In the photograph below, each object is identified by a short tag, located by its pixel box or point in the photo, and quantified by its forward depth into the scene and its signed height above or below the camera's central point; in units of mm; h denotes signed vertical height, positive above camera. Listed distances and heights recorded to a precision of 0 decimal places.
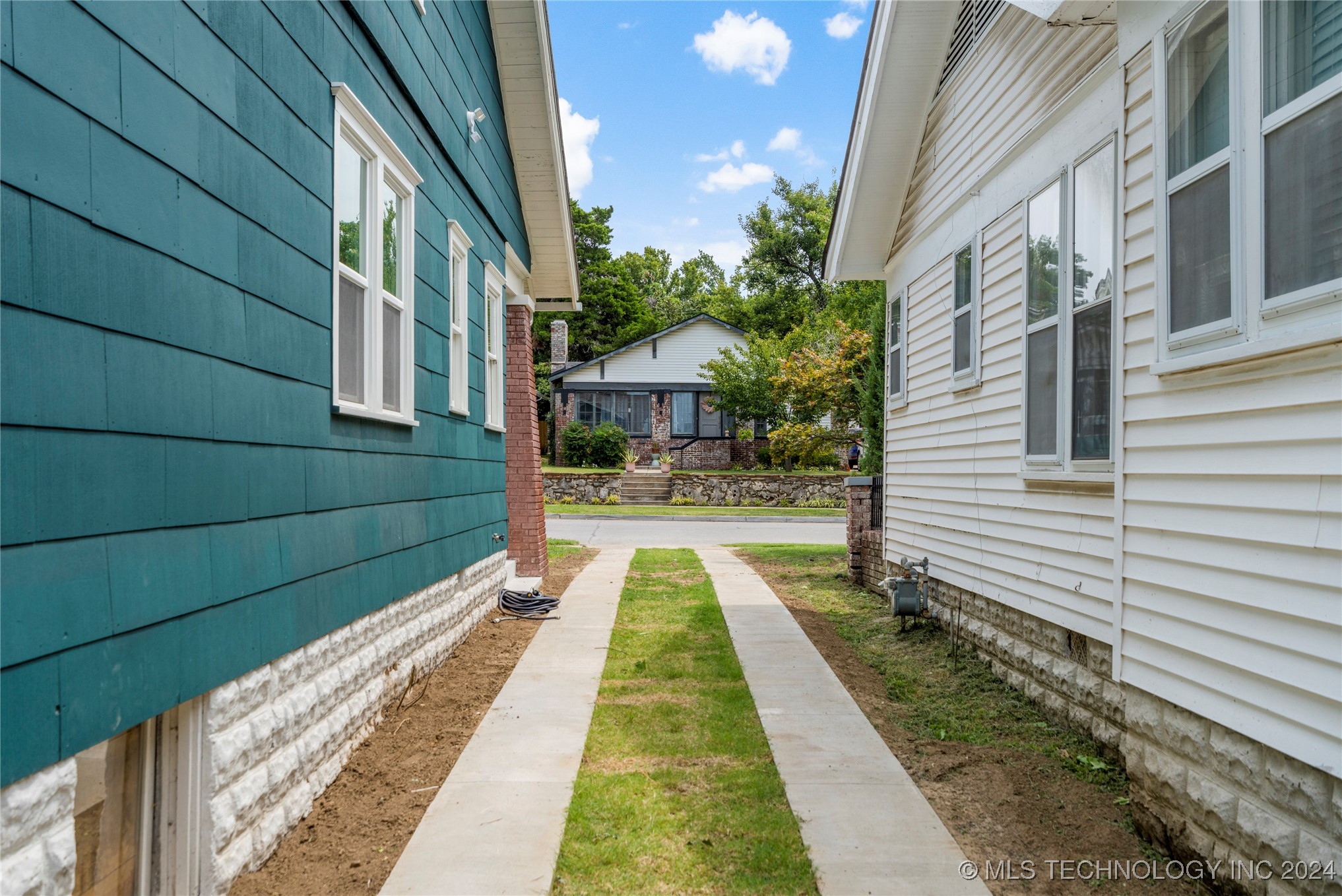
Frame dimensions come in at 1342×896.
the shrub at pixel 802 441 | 25547 +279
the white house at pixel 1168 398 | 2762 +251
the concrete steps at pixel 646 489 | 26406 -1256
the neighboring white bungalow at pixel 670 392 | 32000 +2236
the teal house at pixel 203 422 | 2223 +95
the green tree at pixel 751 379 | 28531 +2456
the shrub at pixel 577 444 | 30844 +196
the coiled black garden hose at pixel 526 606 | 8656 -1657
